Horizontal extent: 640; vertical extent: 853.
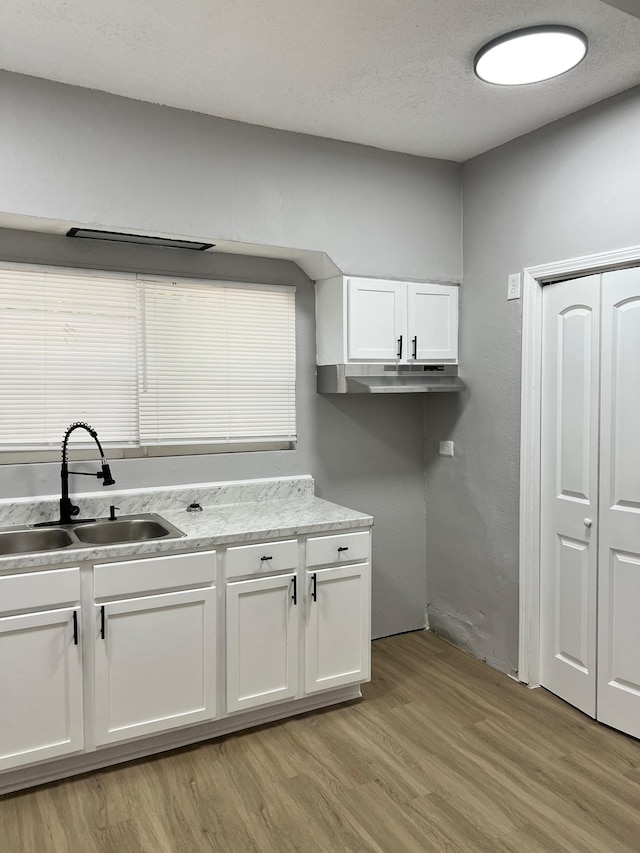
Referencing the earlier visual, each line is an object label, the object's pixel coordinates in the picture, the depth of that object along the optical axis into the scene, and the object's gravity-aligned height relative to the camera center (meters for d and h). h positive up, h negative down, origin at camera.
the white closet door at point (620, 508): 2.76 -0.44
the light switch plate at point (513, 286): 3.29 +0.60
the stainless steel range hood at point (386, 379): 3.34 +0.14
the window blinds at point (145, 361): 2.94 +0.21
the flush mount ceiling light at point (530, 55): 2.29 +1.26
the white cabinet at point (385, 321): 3.33 +0.44
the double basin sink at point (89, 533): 2.77 -0.56
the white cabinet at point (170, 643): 2.41 -0.97
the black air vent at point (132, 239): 2.92 +0.76
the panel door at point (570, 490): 2.96 -0.40
